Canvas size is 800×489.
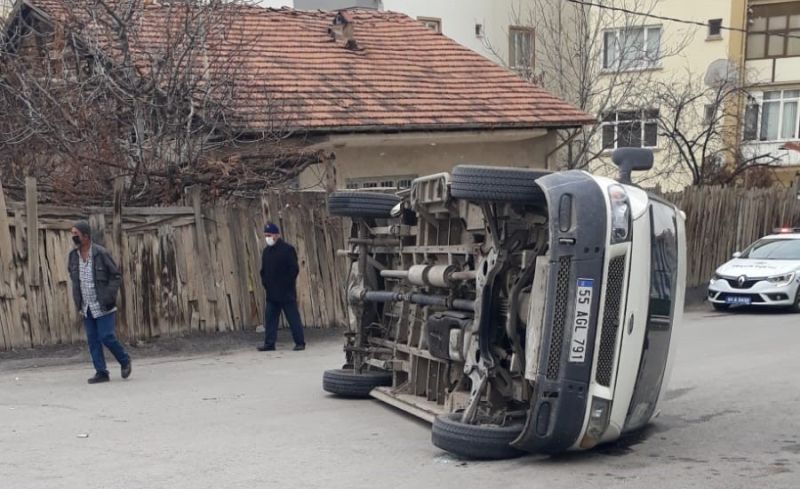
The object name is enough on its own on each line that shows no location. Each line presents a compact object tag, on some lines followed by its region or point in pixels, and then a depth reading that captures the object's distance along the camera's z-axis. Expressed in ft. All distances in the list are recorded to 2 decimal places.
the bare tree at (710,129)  90.99
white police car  60.54
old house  51.88
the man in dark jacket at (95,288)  35.19
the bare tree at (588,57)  83.15
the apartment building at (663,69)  95.96
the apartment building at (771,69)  114.52
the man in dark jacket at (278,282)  44.47
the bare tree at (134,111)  46.88
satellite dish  109.50
